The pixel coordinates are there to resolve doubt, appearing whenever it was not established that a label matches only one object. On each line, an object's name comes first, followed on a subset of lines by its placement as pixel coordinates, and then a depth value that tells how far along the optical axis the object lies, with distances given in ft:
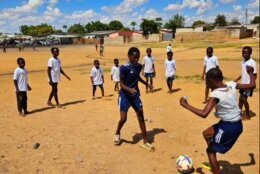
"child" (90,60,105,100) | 21.00
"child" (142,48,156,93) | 22.46
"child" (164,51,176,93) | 21.97
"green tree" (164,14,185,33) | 189.71
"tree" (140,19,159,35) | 176.34
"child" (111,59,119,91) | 21.84
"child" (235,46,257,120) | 14.88
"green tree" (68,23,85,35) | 277.10
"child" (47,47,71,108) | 18.12
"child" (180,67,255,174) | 8.22
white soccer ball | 9.88
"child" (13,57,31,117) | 16.95
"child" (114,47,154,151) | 11.59
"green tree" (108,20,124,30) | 262.31
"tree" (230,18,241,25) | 216.02
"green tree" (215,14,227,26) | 208.89
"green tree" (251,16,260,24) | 230.02
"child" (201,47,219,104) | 19.01
